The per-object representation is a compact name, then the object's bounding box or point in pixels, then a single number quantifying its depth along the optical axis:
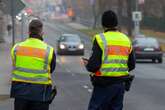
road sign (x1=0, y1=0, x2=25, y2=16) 24.31
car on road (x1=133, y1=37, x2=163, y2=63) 40.38
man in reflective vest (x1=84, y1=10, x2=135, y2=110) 9.16
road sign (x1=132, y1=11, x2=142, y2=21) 62.47
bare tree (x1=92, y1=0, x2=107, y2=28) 106.35
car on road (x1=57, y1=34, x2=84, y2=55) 49.09
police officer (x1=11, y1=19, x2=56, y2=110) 8.93
